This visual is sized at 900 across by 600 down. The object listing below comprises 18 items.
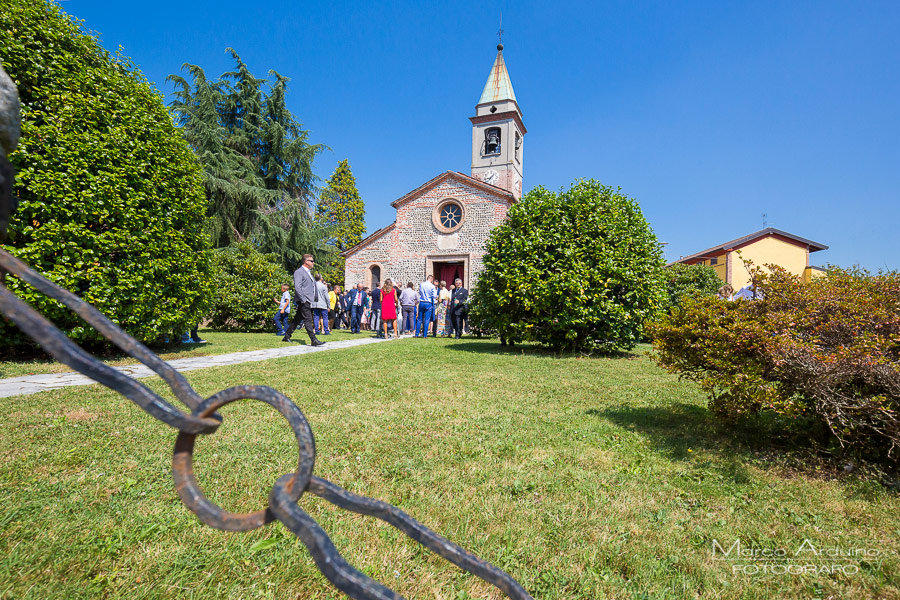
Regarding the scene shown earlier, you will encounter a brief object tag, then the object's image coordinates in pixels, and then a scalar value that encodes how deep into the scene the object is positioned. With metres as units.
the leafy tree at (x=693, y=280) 18.59
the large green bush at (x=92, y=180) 6.02
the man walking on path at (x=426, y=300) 12.91
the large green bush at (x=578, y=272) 8.39
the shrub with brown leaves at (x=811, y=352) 2.71
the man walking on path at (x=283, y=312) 12.58
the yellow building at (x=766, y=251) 28.27
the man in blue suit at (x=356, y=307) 16.72
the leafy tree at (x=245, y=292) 14.01
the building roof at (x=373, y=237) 22.12
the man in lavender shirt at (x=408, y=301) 14.61
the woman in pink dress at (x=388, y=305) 12.96
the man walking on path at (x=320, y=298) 10.65
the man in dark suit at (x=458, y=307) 13.33
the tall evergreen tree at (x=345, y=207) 34.56
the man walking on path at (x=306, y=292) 9.43
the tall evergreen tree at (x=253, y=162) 20.73
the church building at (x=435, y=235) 20.59
